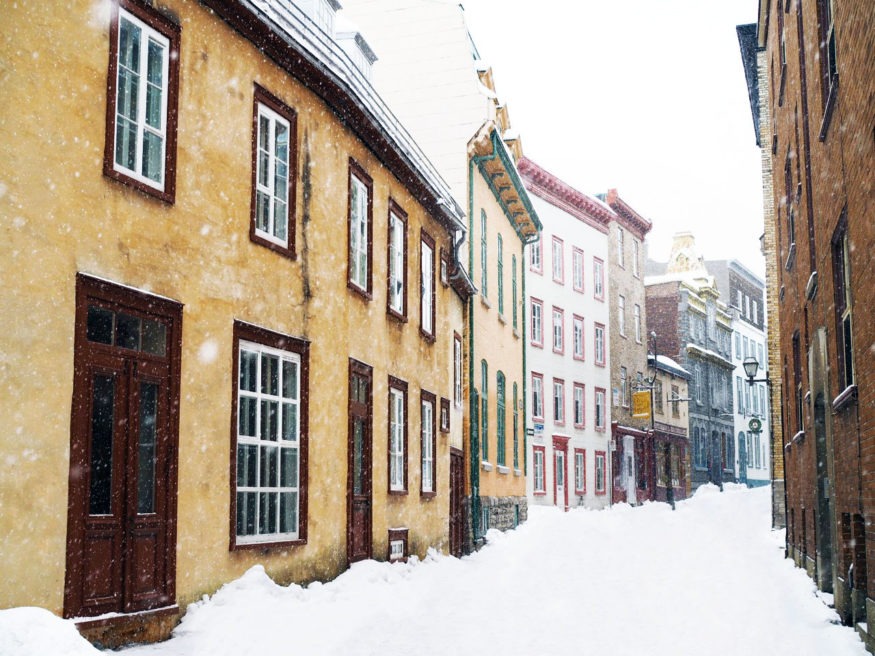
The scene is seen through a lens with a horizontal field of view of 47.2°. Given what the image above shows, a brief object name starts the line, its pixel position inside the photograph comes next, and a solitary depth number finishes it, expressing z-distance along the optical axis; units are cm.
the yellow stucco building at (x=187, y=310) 725
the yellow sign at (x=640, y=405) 4569
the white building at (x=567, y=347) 3750
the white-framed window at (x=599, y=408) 4241
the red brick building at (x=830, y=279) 852
